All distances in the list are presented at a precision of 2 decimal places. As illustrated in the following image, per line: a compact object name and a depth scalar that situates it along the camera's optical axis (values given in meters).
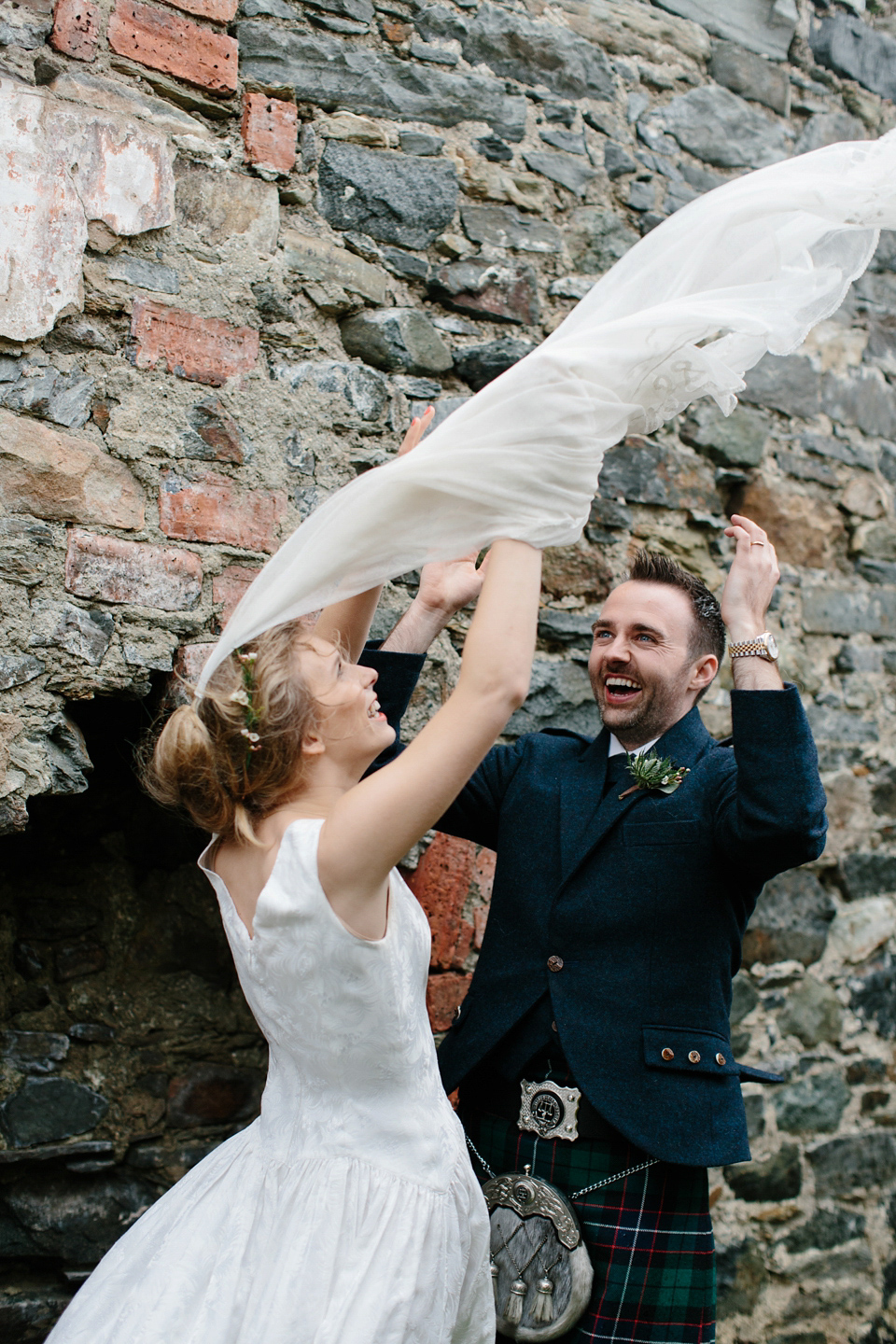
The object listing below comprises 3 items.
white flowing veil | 1.52
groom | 1.79
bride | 1.43
